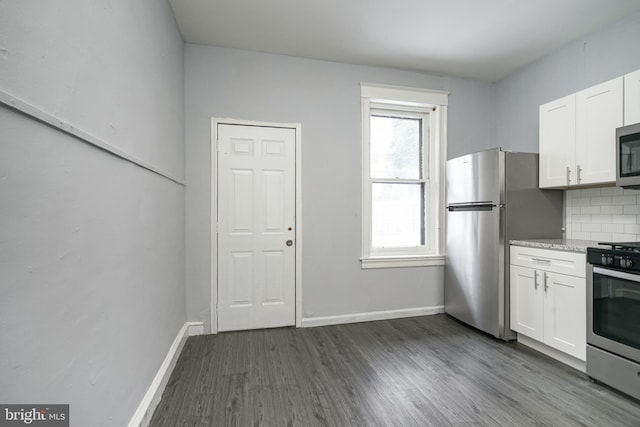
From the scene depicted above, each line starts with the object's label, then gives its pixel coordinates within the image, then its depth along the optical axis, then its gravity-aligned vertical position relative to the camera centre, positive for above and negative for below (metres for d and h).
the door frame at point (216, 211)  3.00 +0.02
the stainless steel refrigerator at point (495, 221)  2.80 -0.09
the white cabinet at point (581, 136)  2.29 +0.65
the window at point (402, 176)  3.44 +0.45
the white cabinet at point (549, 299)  2.27 -0.73
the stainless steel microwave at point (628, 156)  2.07 +0.40
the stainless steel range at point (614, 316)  1.90 -0.71
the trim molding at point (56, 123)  0.74 +0.28
